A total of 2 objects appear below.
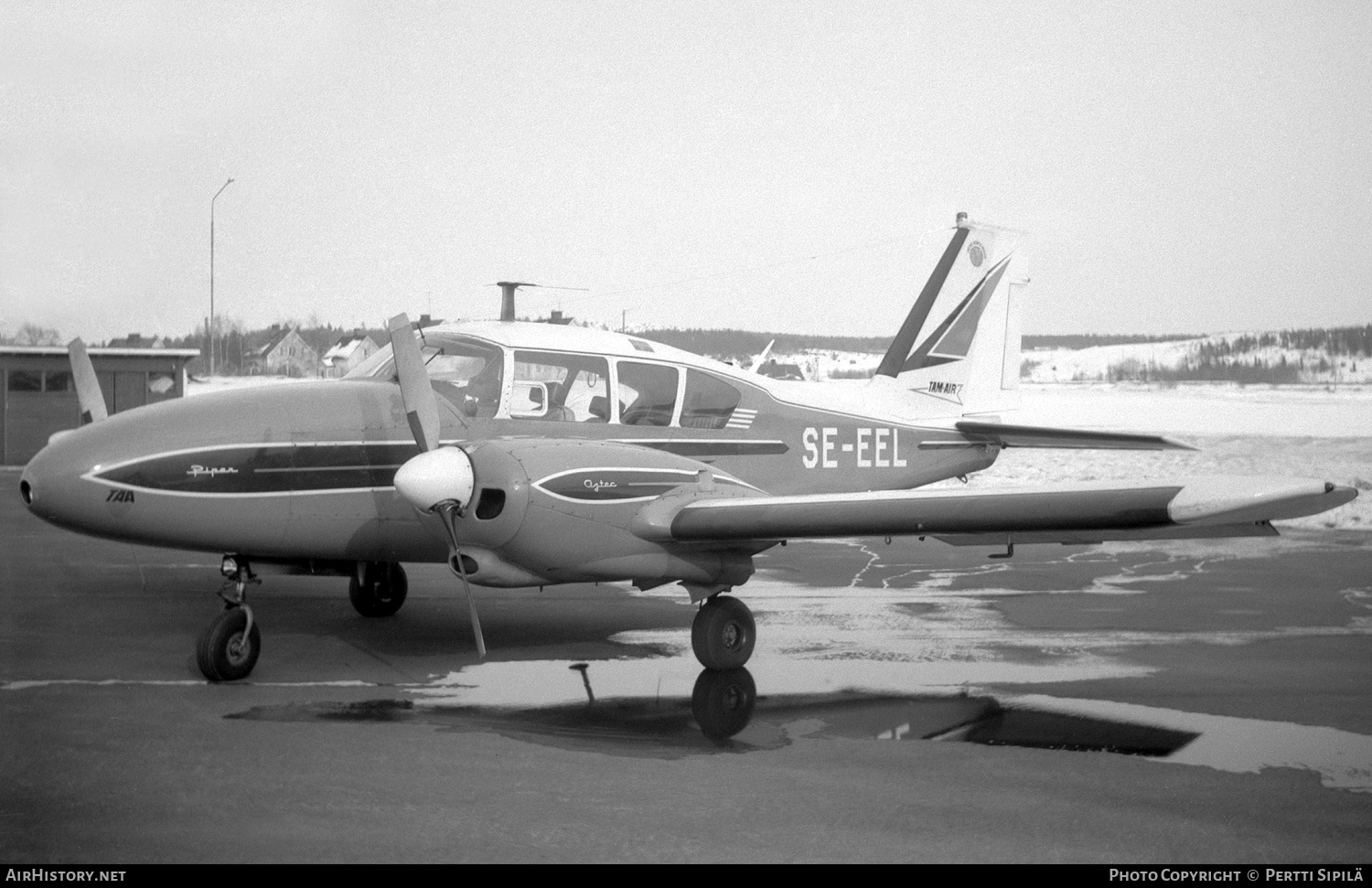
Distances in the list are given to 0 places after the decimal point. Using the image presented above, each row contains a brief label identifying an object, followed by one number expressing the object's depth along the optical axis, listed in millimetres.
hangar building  31375
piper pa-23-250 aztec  7613
